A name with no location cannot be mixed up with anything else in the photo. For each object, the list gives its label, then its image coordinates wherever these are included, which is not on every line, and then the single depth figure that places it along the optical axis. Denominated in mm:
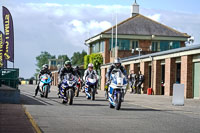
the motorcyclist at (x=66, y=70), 19938
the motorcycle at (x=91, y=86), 24672
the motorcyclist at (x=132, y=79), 40994
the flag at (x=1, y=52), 33125
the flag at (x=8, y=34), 31230
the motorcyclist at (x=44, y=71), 24891
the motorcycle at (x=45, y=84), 24391
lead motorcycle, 16870
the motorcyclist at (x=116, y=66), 17828
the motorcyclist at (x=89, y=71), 25058
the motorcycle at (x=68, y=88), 19169
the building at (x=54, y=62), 158625
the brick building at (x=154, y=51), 32406
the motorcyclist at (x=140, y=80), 41000
